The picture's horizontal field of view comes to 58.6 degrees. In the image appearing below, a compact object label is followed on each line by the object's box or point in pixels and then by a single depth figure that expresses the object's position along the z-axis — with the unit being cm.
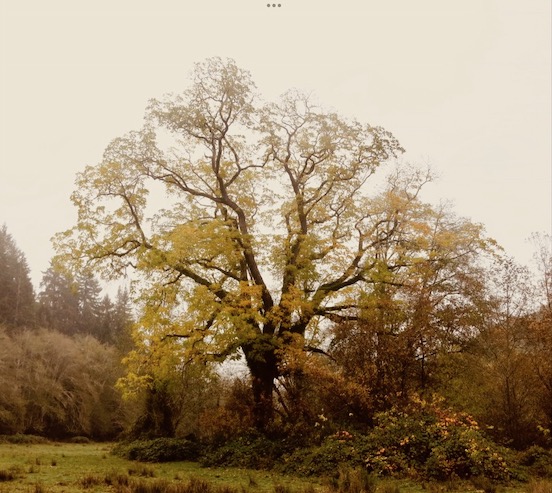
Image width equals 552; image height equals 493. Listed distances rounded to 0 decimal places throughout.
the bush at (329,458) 1357
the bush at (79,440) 3503
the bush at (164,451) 1761
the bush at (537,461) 1266
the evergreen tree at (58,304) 5847
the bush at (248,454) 1562
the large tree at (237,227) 1783
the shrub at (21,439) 2994
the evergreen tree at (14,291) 4838
